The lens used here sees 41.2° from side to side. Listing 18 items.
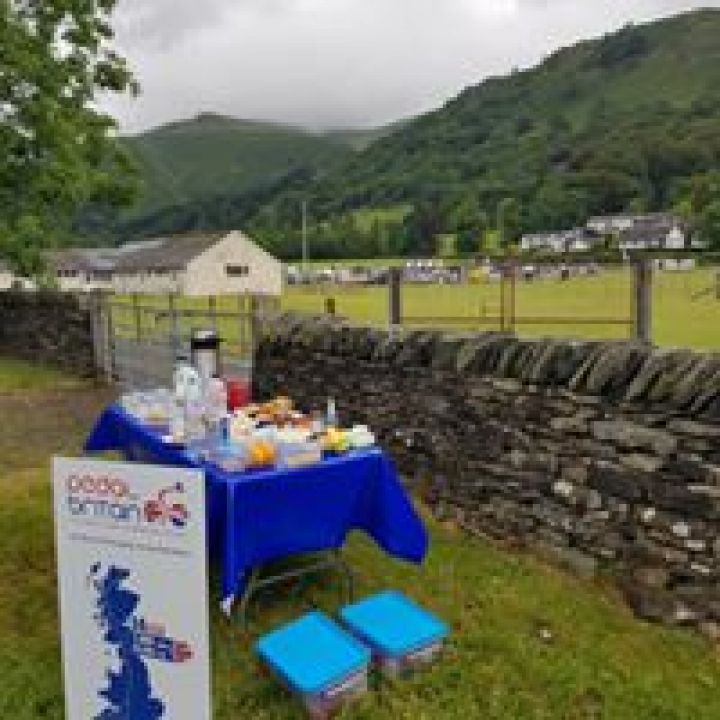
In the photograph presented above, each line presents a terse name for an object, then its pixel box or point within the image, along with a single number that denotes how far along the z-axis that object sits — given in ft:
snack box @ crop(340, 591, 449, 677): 15.83
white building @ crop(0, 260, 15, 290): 61.26
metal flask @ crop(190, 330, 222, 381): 22.86
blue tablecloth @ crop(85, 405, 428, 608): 16.53
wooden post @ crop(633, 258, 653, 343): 25.02
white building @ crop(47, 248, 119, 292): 286.46
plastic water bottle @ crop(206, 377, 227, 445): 18.45
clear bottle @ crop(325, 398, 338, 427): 19.61
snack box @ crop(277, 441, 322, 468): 17.33
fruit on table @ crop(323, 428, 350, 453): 18.12
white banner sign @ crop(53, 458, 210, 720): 11.73
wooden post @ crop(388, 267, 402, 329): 33.60
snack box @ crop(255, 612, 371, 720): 14.70
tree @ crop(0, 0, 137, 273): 52.06
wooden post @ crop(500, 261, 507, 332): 32.60
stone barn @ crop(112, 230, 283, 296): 253.85
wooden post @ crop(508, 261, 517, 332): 31.71
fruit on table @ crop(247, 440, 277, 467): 17.08
